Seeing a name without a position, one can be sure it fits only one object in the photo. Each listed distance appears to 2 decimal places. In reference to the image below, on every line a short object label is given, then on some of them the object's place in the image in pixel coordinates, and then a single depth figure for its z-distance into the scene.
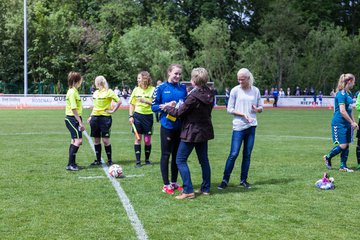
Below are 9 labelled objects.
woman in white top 7.48
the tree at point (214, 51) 47.25
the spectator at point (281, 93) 44.50
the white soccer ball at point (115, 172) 8.43
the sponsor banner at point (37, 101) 36.69
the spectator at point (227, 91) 40.93
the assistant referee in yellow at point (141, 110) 9.73
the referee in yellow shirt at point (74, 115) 8.97
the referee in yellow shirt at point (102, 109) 9.52
